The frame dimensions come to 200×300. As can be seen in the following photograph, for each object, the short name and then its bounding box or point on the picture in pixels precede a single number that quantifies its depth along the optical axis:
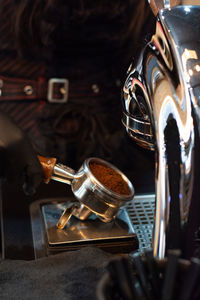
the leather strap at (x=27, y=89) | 1.57
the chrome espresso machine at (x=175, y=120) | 0.52
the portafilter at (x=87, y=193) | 0.76
